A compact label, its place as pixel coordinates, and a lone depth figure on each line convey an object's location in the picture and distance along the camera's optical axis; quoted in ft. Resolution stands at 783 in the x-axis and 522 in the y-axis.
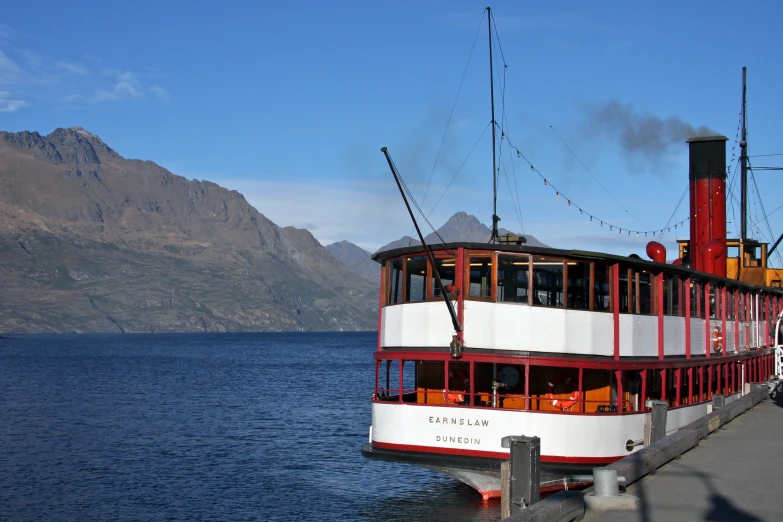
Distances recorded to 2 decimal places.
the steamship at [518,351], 75.82
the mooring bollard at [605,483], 52.47
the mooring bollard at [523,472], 59.16
